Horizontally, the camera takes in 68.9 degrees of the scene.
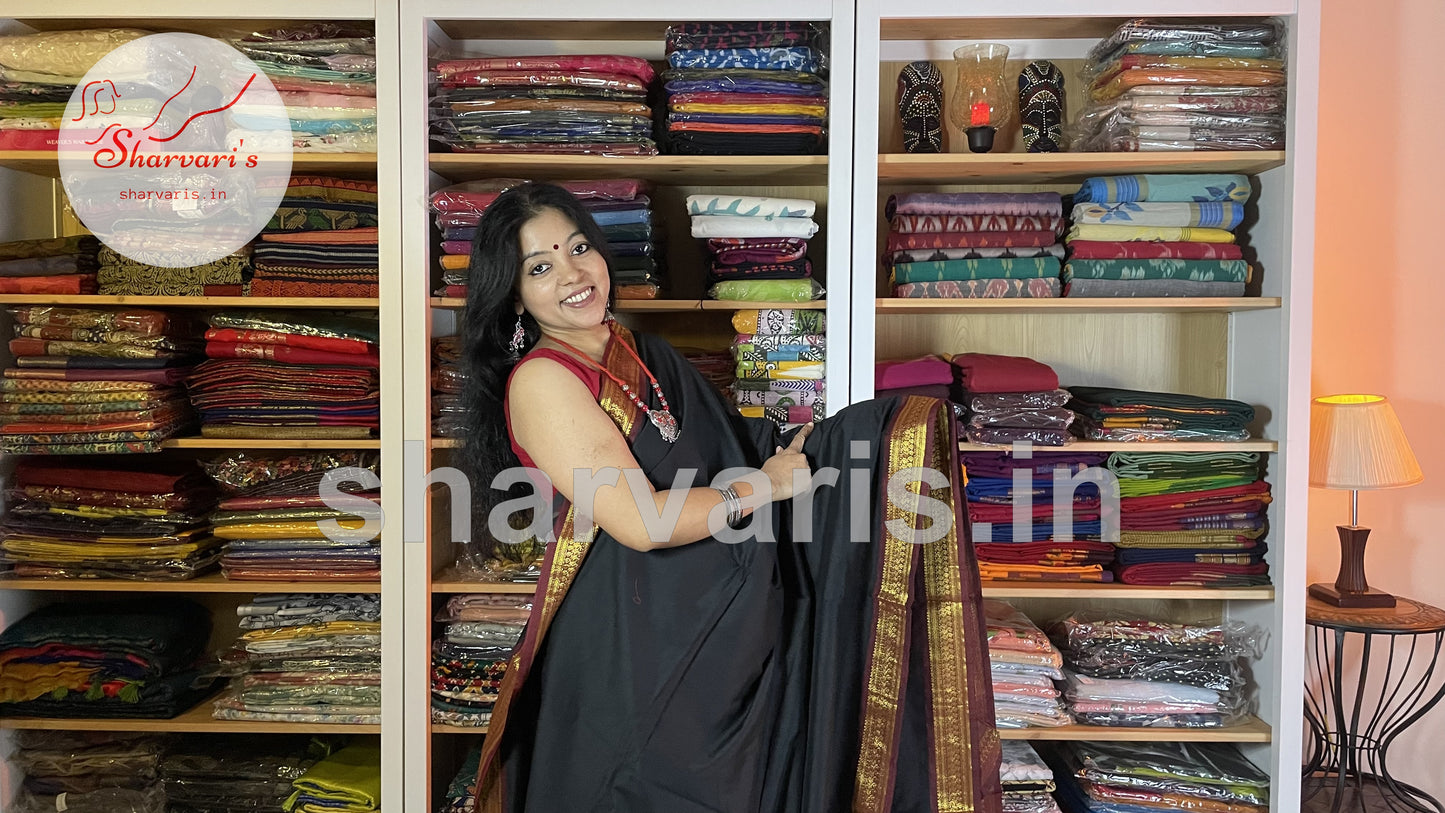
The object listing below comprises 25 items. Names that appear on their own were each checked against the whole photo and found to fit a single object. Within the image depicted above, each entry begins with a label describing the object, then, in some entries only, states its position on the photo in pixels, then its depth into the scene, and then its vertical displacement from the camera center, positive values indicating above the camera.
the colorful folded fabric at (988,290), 2.49 +0.21
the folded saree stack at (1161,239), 2.48 +0.33
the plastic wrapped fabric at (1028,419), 2.50 -0.10
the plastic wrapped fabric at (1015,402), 2.50 -0.06
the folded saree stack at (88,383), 2.44 -0.02
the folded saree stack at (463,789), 2.50 -0.99
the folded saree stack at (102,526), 2.50 -0.36
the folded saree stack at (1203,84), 2.38 +0.66
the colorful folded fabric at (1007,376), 2.48 +0.00
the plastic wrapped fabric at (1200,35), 2.38 +0.78
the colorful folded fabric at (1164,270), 2.46 +0.25
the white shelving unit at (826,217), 2.35 +0.36
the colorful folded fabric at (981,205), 2.53 +0.41
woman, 1.60 -0.38
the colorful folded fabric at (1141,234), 2.50 +0.34
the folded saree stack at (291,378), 2.46 -0.01
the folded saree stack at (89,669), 2.50 -0.71
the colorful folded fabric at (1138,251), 2.49 +0.30
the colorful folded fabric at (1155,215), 2.49 +0.38
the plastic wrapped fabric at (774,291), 2.43 +0.20
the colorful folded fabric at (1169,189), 2.48 +0.44
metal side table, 2.50 -0.86
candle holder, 2.46 +0.66
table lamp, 2.45 -0.18
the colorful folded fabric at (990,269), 2.50 +0.25
